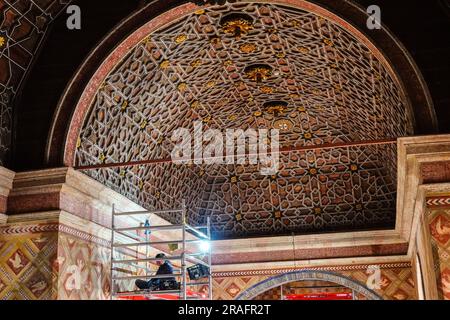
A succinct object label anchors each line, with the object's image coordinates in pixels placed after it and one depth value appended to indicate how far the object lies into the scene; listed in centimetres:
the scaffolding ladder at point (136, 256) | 964
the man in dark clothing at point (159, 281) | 994
